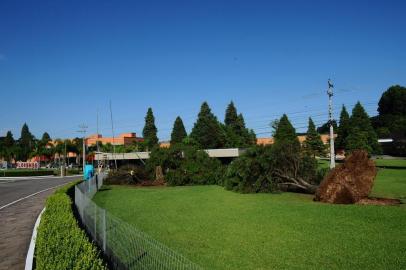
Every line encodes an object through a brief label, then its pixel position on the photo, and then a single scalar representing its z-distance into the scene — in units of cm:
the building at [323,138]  9996
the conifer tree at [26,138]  13888
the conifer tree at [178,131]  8738
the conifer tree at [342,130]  7709
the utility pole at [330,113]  3257
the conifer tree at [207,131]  7781
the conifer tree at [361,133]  6662
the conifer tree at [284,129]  8144
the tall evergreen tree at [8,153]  10527
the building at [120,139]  11288
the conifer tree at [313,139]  8238
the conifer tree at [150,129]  8862
